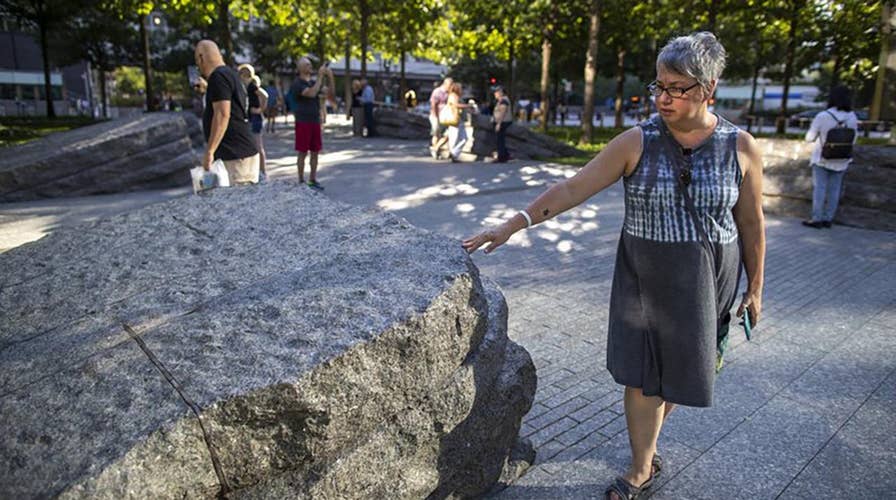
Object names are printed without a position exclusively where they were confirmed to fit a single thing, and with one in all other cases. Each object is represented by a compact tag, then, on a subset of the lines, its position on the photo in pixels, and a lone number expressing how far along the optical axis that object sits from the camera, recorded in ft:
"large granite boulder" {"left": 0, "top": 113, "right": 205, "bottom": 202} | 30.04
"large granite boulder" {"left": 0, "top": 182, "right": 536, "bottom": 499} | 5.45
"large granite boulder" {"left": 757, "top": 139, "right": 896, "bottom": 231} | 27.63
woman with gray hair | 7.63
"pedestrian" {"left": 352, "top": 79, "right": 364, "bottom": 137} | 70.97
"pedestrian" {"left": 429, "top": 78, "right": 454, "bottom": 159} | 48.14
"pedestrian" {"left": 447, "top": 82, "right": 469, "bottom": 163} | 45.44
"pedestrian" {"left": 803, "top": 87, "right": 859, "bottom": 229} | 26.02
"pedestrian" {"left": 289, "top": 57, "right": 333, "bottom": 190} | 28.32
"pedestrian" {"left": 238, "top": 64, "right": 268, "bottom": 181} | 29.84
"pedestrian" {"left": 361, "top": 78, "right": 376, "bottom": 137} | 70.64
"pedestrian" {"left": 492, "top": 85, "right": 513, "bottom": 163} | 47.73
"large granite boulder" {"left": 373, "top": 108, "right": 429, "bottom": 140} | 68.95
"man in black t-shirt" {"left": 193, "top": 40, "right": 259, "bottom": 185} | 17.57
